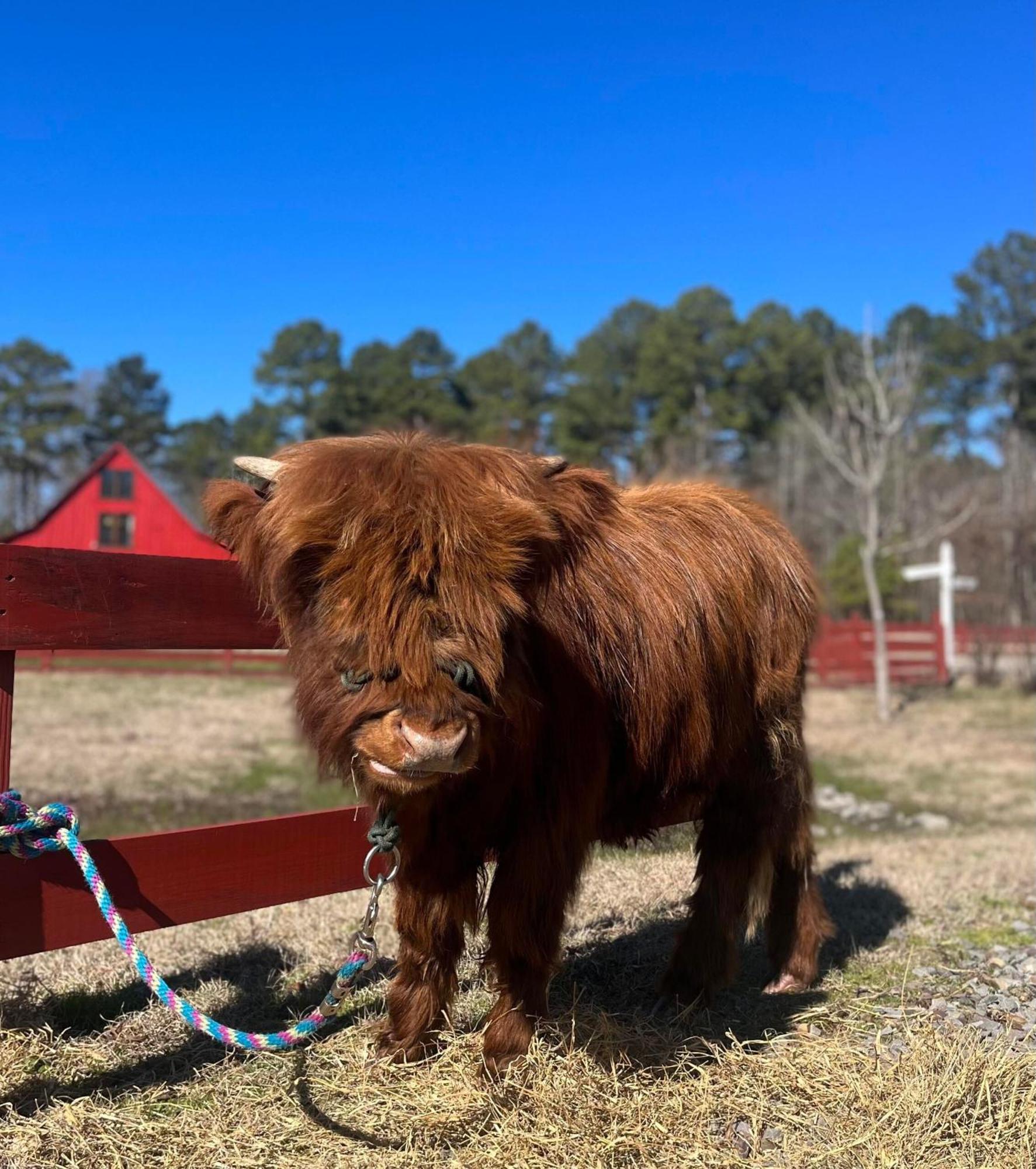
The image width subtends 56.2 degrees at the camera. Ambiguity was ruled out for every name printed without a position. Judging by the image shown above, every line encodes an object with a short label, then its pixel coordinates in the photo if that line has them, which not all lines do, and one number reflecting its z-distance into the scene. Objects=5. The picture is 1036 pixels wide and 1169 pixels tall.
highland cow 2.37
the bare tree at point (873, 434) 18.53
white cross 23.66
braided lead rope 2.61
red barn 30.88
